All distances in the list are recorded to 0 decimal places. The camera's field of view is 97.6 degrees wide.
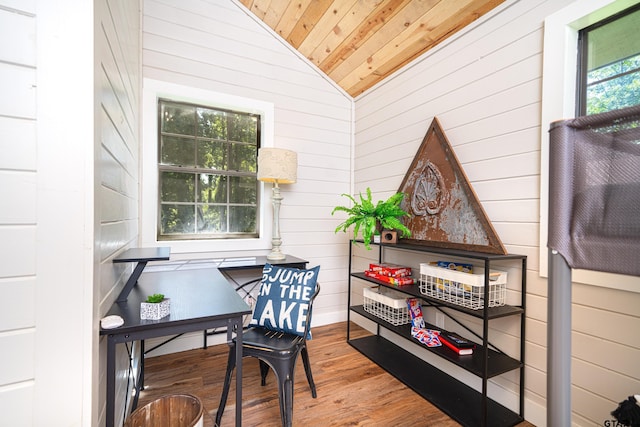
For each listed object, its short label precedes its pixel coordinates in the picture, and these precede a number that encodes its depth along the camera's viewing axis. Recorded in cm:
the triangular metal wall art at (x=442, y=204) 189
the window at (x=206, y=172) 254
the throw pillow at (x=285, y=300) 171
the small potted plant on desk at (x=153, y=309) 114
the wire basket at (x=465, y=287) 170
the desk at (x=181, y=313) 105
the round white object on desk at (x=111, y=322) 102
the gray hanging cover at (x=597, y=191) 56
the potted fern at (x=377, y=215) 229
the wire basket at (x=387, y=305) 228
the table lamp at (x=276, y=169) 249
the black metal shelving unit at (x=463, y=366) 162
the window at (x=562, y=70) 142
